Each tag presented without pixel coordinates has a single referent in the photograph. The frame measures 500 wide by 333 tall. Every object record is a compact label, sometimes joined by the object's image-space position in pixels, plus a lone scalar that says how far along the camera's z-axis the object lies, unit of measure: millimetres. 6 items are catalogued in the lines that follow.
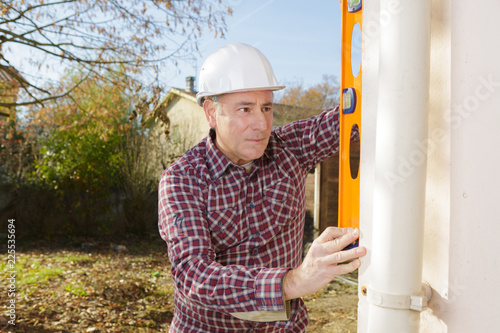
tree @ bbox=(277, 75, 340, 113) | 20422
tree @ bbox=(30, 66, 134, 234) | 9672
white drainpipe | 1049
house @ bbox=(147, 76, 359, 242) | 8633
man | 1825
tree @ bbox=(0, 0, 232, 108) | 6098
